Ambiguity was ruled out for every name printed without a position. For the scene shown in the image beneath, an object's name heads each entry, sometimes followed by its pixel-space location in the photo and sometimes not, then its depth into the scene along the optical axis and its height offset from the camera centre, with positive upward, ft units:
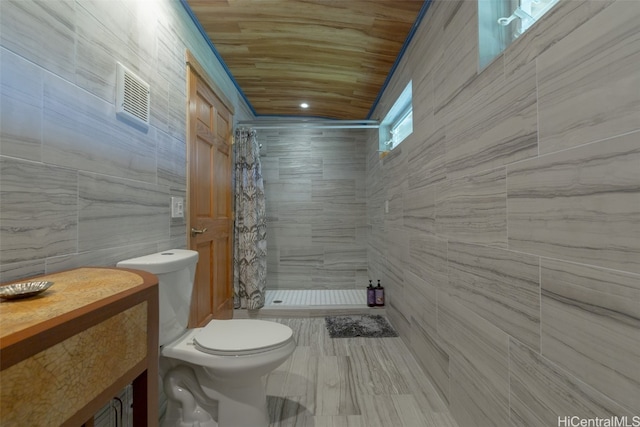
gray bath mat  8.21 -3.34
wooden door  6.46 +0.45
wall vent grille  3.95 +1.71
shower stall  12.73 +0.29
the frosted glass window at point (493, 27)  3.96 +2.58
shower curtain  9.55 -0.39
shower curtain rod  9.50 +3.13
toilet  4.13 -2.06
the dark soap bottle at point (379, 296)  9.75 -2.71
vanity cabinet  1.49 -0.85
